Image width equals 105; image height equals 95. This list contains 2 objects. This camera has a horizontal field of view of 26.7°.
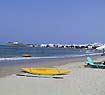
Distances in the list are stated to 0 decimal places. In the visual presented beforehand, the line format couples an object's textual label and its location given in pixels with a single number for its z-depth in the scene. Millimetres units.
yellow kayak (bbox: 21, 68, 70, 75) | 11258
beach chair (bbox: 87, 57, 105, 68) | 15152
